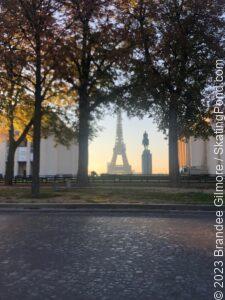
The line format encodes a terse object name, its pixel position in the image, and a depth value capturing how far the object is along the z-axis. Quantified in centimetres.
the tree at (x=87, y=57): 2177
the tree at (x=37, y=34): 1934
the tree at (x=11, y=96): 2012
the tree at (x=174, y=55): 2469
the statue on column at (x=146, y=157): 4328
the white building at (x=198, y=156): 6599
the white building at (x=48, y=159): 7369
